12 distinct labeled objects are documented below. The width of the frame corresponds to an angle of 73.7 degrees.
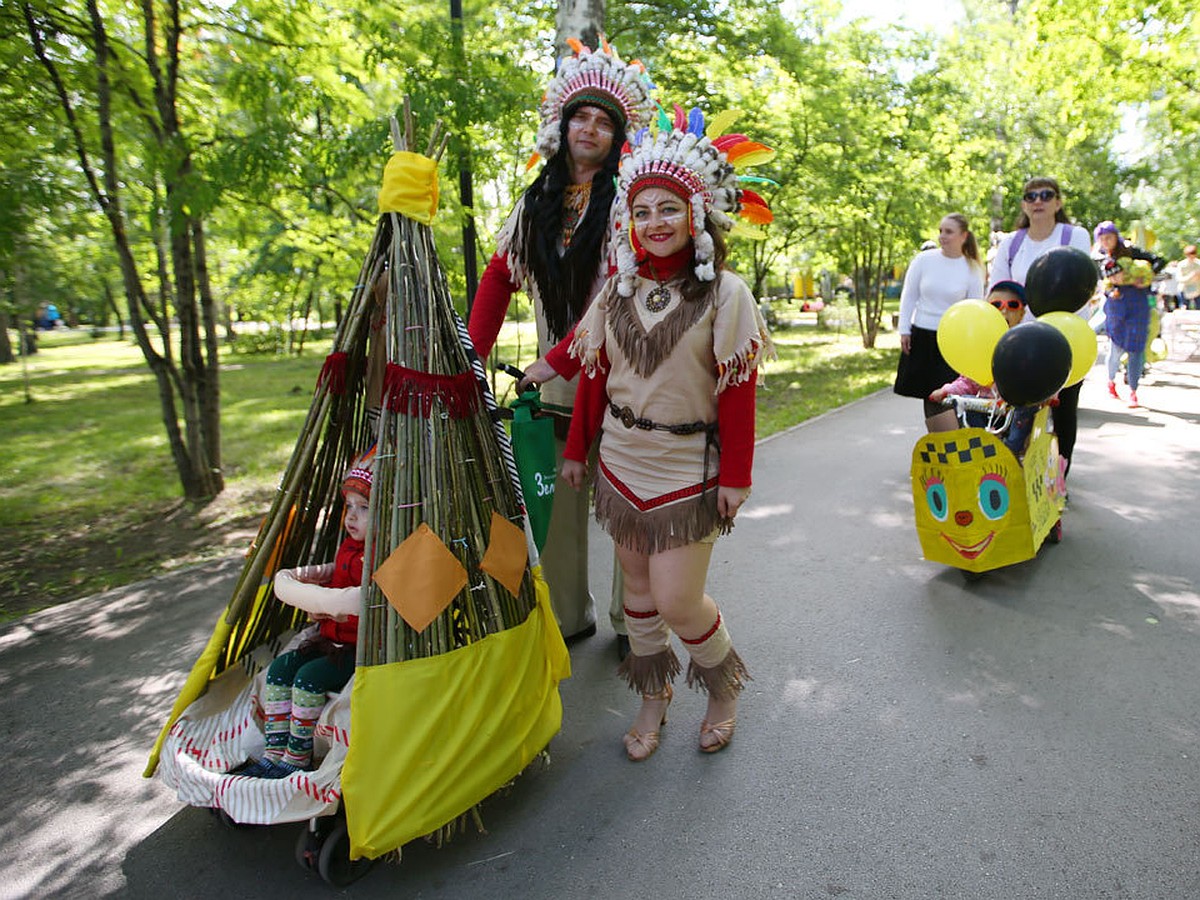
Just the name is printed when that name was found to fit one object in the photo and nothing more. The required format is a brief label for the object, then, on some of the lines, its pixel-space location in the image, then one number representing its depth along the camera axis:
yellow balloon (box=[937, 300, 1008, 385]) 3.73
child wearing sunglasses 4.30
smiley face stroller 3.72
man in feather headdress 2.85
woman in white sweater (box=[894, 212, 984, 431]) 5.32
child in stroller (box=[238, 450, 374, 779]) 2.32
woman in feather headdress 2.34
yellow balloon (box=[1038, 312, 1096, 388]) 3.80
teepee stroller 2.11
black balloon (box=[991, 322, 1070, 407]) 3.37
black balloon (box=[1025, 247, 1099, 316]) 3.83
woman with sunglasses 4.70
